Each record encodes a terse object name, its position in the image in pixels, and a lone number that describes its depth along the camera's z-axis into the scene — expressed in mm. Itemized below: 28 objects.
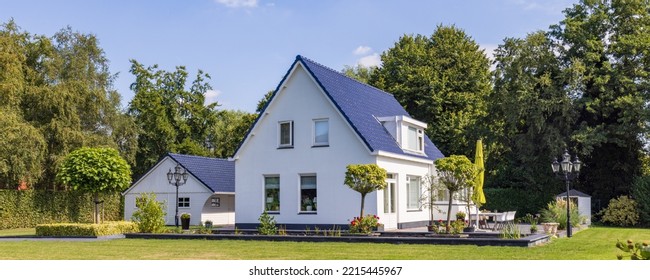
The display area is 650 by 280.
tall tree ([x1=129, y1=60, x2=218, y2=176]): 52281
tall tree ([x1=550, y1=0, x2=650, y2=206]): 33375
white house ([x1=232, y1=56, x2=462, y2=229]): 25922
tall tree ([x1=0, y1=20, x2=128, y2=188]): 38062
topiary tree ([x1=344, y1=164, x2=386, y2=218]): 22516
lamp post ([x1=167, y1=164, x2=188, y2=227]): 29553
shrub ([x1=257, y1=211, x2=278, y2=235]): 22641
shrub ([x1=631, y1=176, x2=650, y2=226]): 31795
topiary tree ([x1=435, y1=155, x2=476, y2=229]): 22078
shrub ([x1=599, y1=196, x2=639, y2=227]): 32469
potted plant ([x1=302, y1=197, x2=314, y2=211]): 26719
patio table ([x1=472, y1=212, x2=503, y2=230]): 25241
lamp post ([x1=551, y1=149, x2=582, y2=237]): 24077
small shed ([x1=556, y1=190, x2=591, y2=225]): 31875
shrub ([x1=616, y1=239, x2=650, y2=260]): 7855
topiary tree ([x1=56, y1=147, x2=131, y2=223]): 26562
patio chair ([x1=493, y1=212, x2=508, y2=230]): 25312
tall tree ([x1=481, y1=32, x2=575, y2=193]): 34656
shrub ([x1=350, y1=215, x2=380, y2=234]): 22000
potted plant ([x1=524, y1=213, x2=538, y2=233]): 22859
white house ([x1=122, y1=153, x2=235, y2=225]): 37062
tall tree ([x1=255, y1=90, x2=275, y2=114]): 52616
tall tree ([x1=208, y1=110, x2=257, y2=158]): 56219
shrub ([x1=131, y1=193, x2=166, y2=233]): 24500
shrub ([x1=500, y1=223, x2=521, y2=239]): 18984
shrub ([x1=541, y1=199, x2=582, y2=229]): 26511
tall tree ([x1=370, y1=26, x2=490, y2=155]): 44406
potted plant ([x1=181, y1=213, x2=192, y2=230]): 29188
